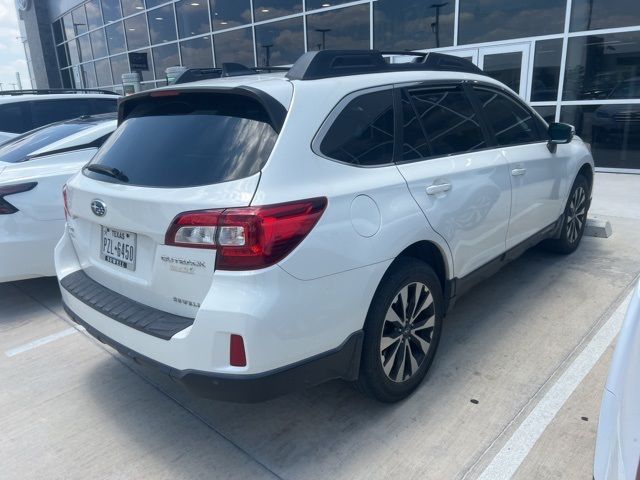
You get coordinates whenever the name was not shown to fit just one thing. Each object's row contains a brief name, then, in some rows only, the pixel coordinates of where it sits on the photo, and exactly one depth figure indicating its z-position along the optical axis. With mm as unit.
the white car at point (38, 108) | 6785
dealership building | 8234
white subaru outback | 1986
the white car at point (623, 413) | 1219
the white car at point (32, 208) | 3834
